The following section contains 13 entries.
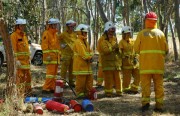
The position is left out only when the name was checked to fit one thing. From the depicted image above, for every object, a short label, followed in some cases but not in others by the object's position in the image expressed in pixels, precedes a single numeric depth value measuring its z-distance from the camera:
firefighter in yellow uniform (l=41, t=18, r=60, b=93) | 9.98
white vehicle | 17.81
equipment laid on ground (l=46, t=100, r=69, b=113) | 7.54
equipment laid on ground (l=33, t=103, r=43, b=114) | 7.36
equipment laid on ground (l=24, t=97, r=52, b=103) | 8.17
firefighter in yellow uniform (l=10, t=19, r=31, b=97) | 9.37
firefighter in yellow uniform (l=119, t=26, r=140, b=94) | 9.93
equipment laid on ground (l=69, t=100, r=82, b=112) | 7.61
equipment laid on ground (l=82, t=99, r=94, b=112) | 7.60
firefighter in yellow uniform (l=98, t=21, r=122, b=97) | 9.30
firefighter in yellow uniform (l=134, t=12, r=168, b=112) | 7.37
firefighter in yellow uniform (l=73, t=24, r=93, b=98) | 9.12
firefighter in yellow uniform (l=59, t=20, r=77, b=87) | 11.02
